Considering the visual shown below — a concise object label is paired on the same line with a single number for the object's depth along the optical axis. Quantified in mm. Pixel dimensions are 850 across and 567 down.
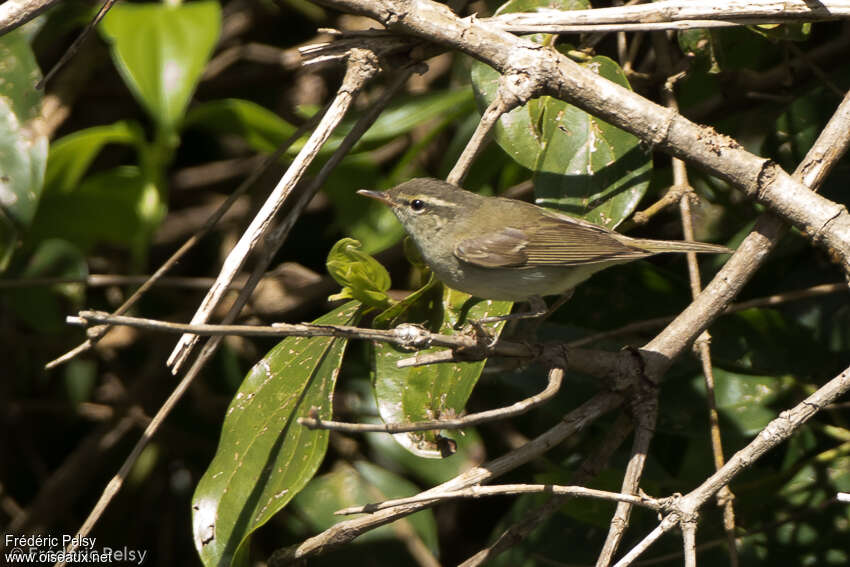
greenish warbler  5121
